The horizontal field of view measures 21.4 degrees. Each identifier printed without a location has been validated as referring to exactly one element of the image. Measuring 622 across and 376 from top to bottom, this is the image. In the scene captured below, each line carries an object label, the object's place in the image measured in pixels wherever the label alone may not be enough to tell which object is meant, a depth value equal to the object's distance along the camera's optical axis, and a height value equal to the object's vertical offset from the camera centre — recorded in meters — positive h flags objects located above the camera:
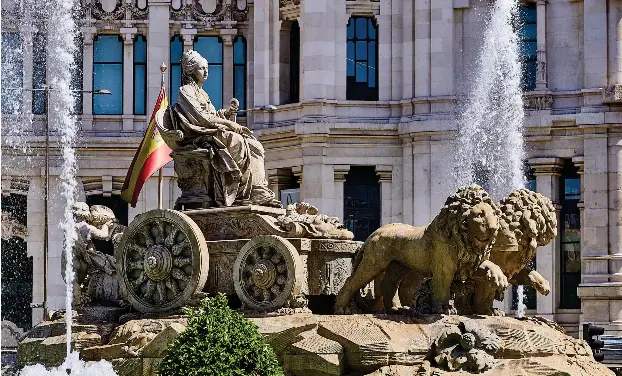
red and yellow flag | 44.41 +0.97
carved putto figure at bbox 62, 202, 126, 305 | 26.14 -1.04
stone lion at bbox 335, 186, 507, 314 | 23.48 -0.76
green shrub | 21.12 -1.97
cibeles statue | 25.20 +0.61
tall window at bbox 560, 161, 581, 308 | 56.47 -1.64
